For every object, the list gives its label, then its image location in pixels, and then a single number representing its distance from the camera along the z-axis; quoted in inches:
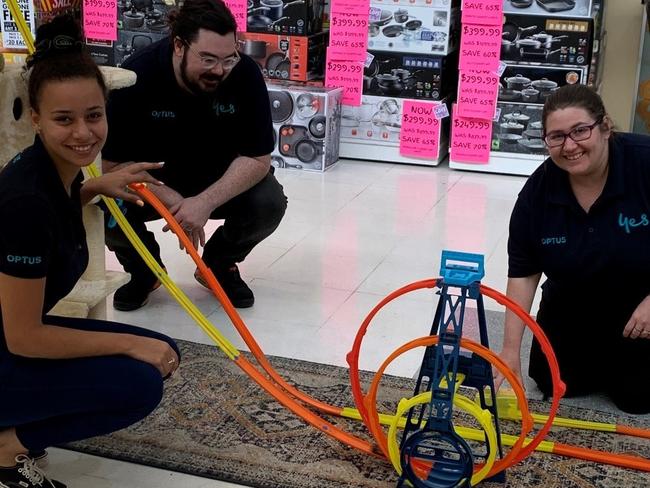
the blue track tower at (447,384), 72.4
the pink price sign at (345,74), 183.5
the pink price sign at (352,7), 179.9
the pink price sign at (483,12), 174.9
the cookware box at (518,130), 178.5
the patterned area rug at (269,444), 81.4
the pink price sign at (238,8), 181.6
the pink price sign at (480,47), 176.1
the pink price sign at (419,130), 182.9
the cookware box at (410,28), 179.0
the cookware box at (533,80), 176.1
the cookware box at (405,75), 180.9
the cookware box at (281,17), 181.8
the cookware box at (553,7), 173.5
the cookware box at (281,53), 184.1
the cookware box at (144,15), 188.7
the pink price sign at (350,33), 181.2
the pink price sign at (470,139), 181.6
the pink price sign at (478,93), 178.1
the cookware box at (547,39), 173.6
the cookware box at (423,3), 177.8
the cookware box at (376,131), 185.5
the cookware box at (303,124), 178.7
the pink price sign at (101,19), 191.8
